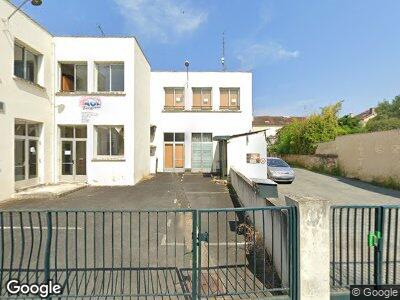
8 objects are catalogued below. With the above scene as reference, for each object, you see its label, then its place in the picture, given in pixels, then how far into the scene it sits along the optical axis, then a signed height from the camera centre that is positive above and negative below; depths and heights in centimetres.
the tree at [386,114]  4434 +696
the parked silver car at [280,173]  1619 -140
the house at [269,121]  5838 +583
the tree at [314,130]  2702 +174
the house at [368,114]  6500 +784
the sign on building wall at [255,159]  1534 -57
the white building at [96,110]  1516 +203
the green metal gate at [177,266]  396 -203
